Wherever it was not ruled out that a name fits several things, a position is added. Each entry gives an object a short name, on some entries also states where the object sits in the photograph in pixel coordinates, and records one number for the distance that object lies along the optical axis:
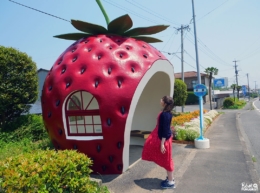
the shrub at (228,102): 32.38
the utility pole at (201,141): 7.02
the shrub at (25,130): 7.46
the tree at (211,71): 27.52
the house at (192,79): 42.41
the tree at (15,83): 7.49
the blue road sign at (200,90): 6.97
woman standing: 3.89
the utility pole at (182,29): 22.76
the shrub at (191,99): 38.31
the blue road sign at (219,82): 44.12
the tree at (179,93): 16.14
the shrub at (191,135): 7.70
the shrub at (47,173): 2.71
